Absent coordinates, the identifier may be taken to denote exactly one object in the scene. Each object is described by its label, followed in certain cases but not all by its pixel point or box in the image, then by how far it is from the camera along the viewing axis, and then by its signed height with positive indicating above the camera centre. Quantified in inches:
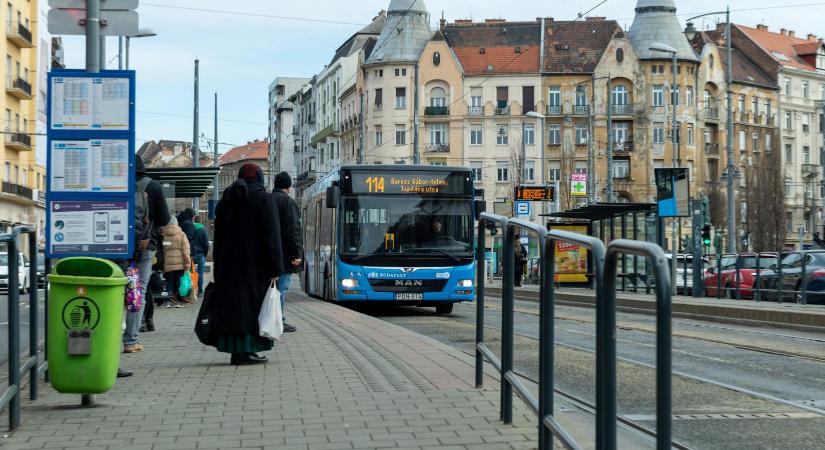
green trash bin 286.0 -19.2
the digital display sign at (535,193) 1626.5 +82.0
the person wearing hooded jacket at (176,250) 773.3 +1.1
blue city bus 813.9 +12.8
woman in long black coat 393.7 -3.3
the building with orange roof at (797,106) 4055.1 +512.4
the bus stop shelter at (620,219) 1251.2 +38.6
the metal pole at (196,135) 1729.8 +168.9
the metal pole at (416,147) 1860.2 +165.4
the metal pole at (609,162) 2393.0 +187.9
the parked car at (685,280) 1312.7 -29.7
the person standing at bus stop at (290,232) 446.0 +7.6
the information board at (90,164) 354.9 +26.0
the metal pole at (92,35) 401.7 +72.9
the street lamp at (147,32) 1314.8 +242.4
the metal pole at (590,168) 2547.7 +191.6
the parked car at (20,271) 267.7 -4.6
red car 1043.3 -19.2
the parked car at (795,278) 962.1 -19.9
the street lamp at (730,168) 1695.4 +121.1
